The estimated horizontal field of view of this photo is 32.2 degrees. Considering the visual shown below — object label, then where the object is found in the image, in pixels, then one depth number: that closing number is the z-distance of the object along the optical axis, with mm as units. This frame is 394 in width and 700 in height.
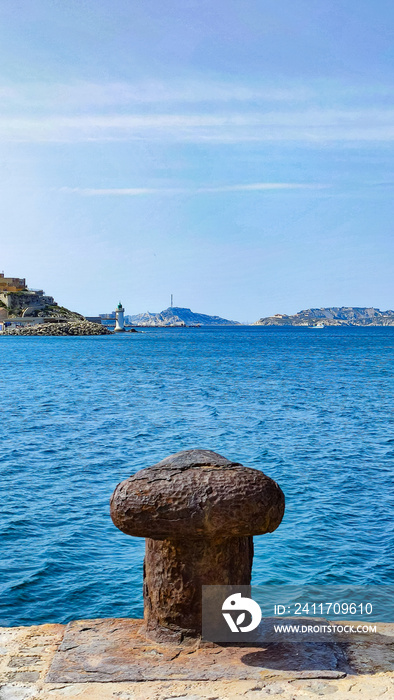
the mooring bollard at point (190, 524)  3332
